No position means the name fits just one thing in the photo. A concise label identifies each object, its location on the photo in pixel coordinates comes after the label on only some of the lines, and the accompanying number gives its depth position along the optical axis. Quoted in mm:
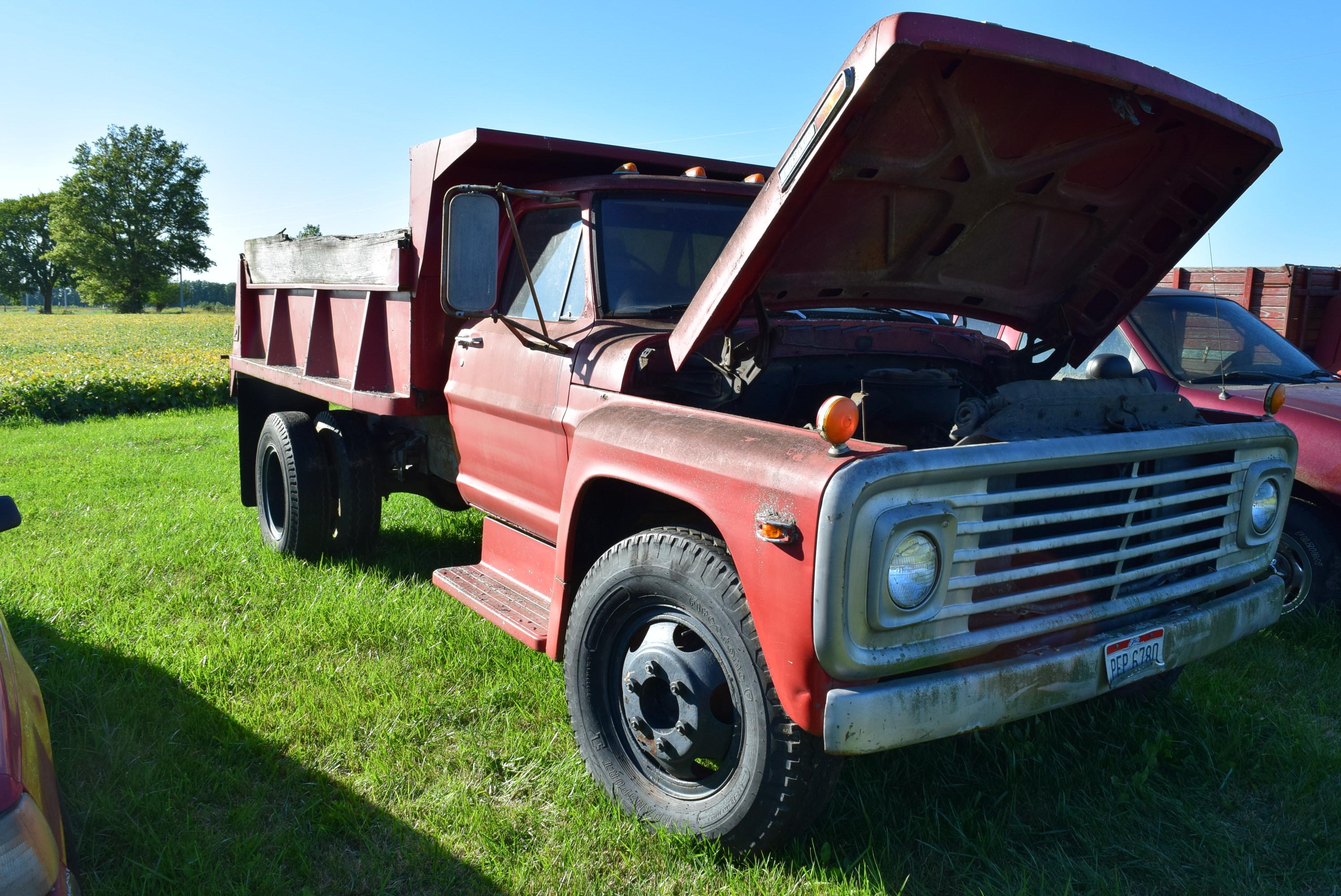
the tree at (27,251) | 90938
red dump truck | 2393
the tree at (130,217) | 77125
